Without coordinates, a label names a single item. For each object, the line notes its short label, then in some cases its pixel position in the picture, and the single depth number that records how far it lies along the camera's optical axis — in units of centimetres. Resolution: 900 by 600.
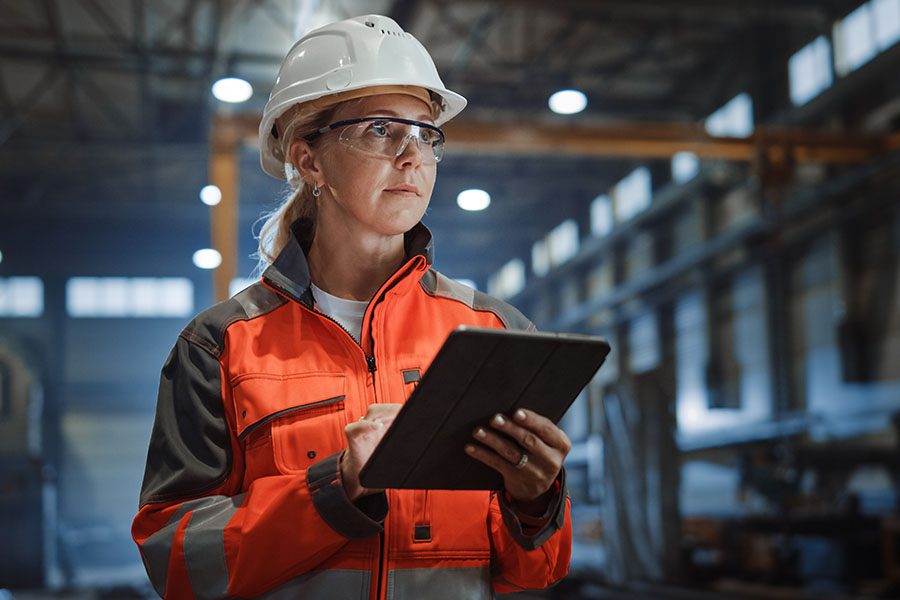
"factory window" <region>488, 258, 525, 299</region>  1459
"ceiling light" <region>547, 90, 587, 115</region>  673
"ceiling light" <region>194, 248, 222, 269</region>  763
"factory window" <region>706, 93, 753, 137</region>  1411
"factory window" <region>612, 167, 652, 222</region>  1672
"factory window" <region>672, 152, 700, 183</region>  1527
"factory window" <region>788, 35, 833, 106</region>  1245
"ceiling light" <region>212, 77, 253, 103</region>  617
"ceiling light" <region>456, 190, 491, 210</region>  677
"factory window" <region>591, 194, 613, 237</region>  1762
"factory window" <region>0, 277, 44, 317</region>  1756
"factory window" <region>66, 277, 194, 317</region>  1838
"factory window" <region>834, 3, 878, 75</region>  1146
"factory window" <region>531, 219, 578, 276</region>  1758
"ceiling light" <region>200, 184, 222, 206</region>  791
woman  143
